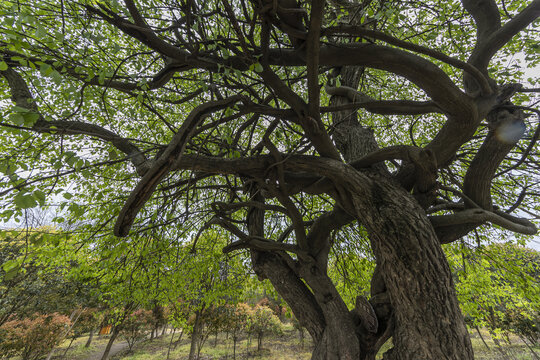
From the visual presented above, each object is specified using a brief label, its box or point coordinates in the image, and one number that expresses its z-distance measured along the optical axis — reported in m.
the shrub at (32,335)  9.44
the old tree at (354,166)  1.82
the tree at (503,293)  3.63
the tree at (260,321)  13.91
